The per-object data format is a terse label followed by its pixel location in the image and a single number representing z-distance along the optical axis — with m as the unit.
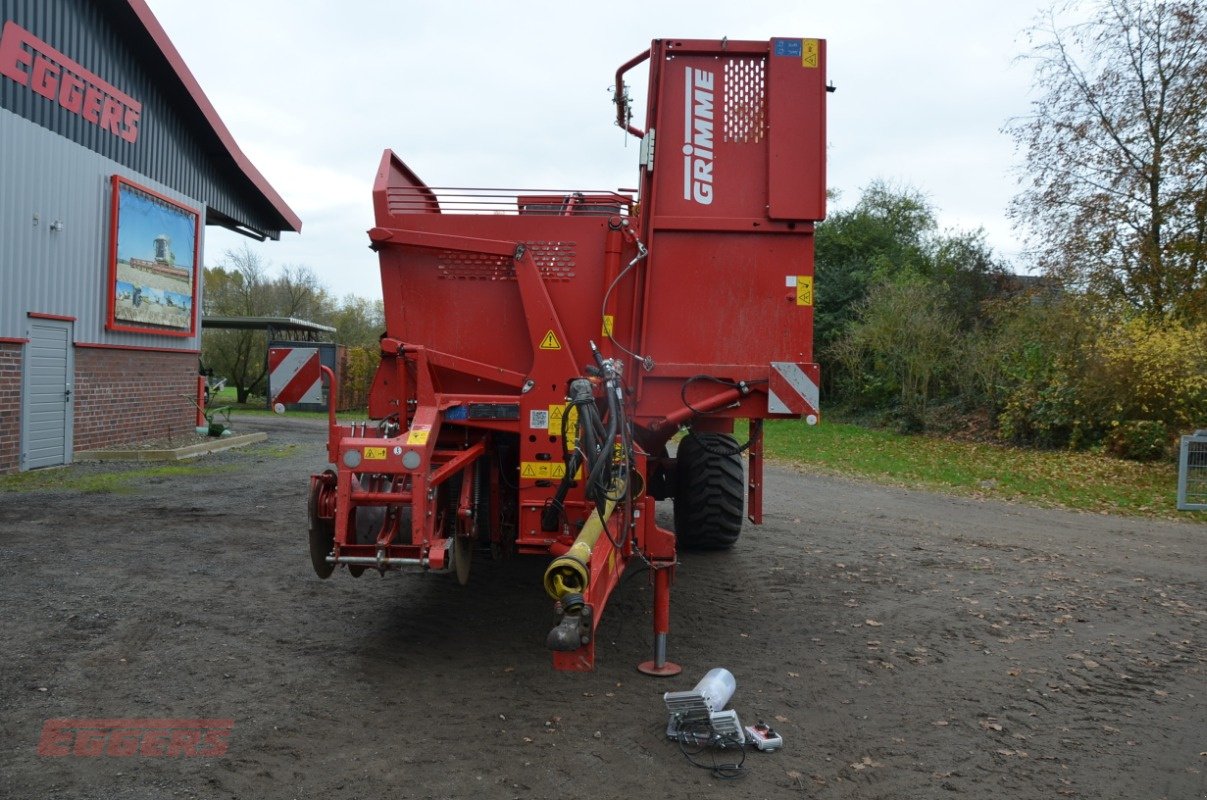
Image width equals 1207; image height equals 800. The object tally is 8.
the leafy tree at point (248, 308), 32.31
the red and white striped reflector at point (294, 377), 5.82
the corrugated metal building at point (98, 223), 12.55
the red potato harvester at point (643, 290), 5.68
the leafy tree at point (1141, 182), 17.64
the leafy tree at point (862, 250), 33.25
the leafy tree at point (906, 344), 24.39
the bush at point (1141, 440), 16.25
